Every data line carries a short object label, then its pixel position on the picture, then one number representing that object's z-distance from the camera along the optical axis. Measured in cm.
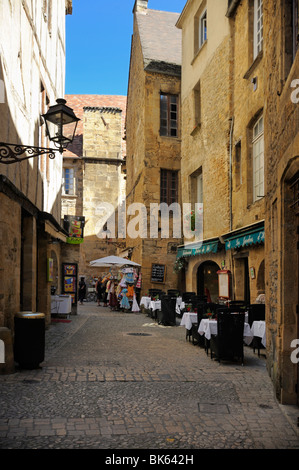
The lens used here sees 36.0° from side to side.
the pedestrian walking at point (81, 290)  2245
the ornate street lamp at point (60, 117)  577
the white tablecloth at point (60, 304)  1348
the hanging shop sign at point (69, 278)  1527
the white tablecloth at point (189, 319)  946
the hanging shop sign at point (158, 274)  1773
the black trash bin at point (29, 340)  653
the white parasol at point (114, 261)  1709
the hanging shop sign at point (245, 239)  946
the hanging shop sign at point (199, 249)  1301
